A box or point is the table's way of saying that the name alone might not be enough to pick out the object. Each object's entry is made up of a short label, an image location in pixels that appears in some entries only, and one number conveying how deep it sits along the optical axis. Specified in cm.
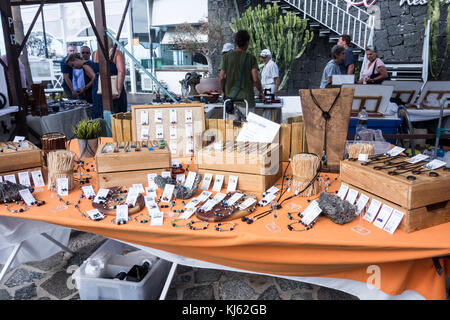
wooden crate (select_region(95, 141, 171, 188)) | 168
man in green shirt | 393
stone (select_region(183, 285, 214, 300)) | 202
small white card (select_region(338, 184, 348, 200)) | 147
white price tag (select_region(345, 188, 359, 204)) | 142
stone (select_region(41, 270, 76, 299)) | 206
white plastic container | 172
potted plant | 219
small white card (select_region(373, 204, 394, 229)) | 126
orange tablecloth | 119
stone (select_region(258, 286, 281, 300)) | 202
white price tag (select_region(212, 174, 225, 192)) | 167
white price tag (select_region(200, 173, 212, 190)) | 169
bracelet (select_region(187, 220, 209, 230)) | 134
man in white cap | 616
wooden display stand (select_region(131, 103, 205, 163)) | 217
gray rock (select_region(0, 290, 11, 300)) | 203
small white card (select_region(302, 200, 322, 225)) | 133
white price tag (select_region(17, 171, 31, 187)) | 174
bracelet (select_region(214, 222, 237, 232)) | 133
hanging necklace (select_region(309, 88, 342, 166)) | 176
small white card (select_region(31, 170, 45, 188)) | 177
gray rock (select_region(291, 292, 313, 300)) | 202
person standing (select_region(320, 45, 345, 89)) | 498
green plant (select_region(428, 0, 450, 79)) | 752
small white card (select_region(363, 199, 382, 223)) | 131
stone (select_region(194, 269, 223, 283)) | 218
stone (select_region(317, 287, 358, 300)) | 201
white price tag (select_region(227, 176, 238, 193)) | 164
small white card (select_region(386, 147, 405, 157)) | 157
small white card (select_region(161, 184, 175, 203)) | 158
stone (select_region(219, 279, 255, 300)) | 203
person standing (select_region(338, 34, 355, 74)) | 552
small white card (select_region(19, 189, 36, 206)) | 157
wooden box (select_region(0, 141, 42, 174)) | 170
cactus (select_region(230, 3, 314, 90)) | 1029
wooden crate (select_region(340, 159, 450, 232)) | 118
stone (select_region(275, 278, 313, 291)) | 210
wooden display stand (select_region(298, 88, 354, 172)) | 176
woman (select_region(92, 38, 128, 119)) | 432
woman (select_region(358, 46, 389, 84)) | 516
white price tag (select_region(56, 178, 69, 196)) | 168
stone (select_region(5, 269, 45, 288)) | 218
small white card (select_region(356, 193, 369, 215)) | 136
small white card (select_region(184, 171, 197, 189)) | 166
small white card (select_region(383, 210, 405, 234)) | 122
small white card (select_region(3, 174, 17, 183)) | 168
